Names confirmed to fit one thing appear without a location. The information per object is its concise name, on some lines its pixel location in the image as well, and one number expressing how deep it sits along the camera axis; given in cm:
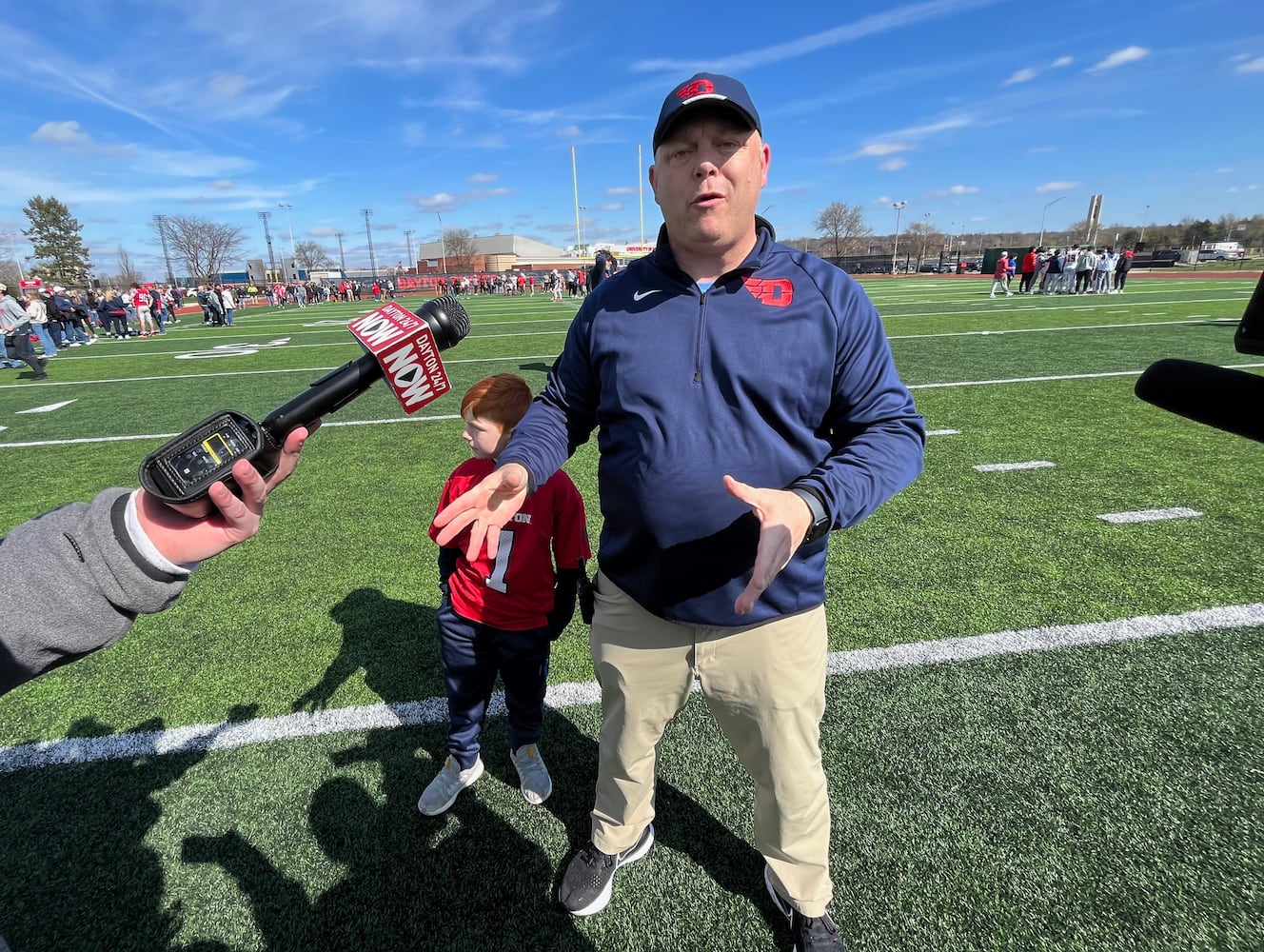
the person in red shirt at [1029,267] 2386
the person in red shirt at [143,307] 2286
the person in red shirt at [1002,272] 2363
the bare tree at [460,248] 9781
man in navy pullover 175
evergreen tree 6456
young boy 239
